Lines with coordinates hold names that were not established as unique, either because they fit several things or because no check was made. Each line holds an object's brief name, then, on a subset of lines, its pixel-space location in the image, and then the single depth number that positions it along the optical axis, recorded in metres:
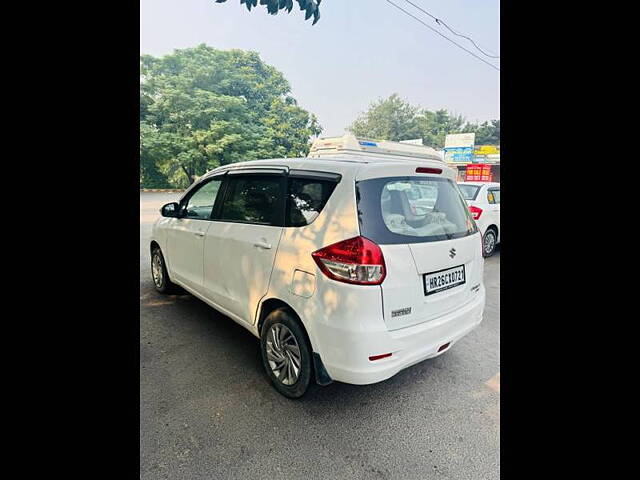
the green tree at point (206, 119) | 25.61
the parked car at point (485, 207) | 7.44
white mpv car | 2.20
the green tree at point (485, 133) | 45.18
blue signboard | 29.44
